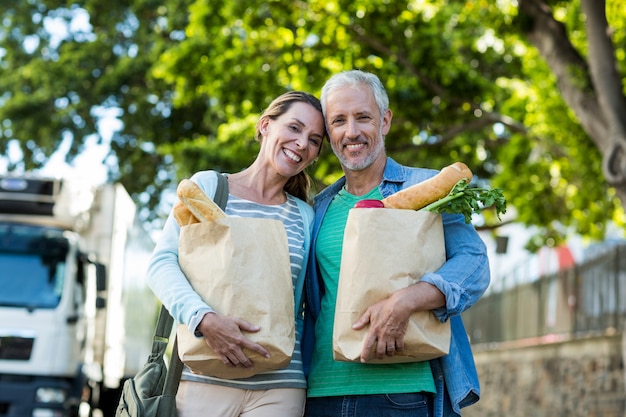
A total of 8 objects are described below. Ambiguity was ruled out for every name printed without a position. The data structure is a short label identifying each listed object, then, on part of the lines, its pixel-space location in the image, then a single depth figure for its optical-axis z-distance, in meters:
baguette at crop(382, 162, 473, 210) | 3.53
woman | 3.39
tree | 10.98
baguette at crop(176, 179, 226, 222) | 3.48
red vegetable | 3.55
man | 3.42
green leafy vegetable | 3.48
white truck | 10.59
